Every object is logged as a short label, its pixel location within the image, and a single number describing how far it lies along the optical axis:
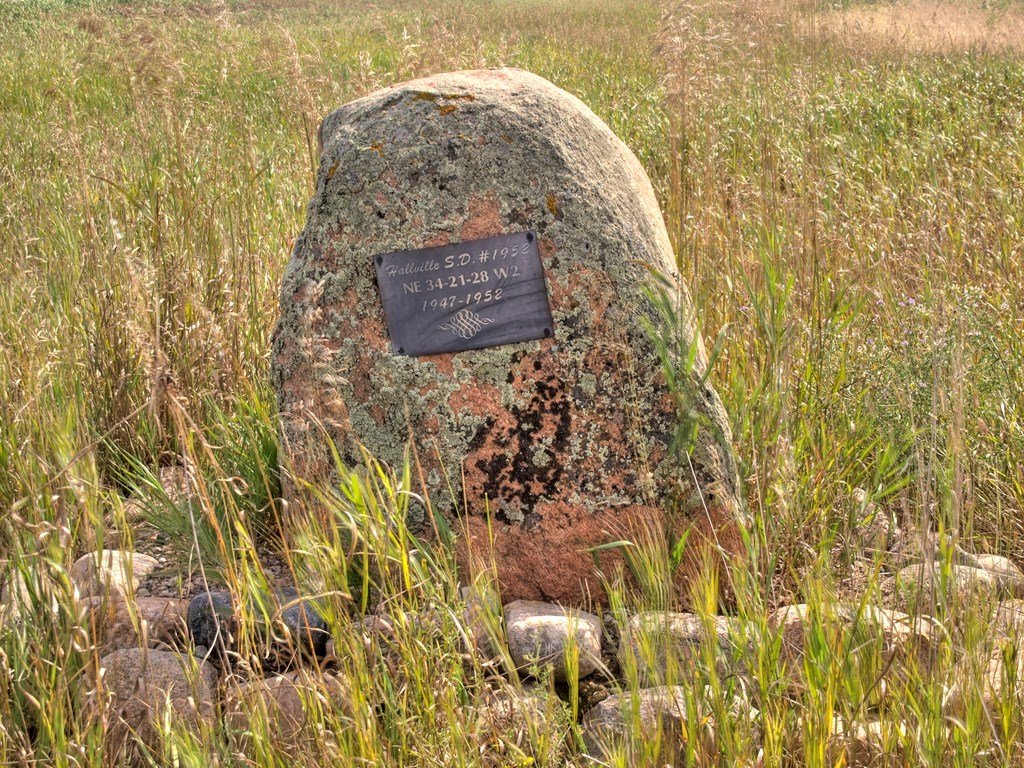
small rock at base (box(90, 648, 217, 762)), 1.91
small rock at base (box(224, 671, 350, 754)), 1.61
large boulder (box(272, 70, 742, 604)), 2.40
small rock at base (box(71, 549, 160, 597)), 1.58
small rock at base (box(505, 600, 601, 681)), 2.04
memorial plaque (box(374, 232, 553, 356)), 2.42
